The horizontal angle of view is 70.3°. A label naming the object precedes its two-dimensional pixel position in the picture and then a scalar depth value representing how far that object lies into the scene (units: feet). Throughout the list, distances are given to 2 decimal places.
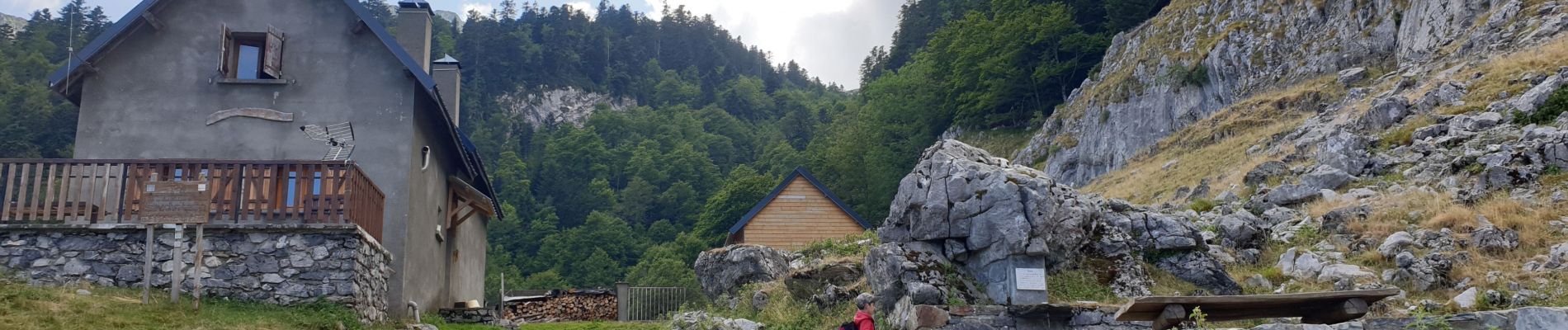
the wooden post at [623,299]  97.25
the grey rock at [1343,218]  66.44
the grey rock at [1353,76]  114.11
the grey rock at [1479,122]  77.51
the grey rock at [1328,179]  78.59
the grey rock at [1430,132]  80.43
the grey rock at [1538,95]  76.43
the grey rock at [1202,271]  57.93
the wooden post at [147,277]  45.73
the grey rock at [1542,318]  30.50
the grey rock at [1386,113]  89.45
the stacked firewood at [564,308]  99.09
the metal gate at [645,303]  97.76
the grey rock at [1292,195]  77.66
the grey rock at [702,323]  62.03
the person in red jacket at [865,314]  41.29
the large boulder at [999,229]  54.19
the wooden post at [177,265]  46.44
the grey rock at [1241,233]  66.74
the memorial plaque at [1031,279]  52.70
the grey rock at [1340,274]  57.36
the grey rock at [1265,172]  88.15
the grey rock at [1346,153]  80.74
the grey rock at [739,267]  78.69
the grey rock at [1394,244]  59.72
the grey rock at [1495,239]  57.62
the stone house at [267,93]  63.67
